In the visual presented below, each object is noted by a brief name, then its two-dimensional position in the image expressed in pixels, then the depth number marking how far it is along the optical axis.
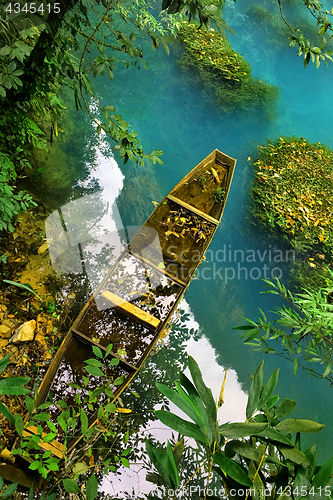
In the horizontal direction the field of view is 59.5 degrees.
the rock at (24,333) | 2.65
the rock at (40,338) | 2.74
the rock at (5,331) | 2.67
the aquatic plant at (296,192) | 4.02
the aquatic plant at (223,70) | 4.74
